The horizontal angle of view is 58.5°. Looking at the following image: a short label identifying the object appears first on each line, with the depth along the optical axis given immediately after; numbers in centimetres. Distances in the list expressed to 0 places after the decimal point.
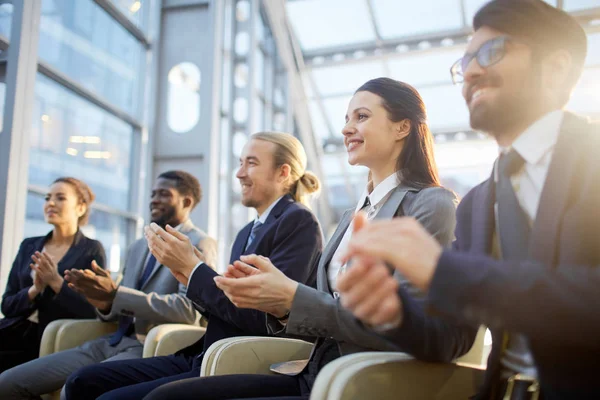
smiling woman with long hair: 120
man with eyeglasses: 79
